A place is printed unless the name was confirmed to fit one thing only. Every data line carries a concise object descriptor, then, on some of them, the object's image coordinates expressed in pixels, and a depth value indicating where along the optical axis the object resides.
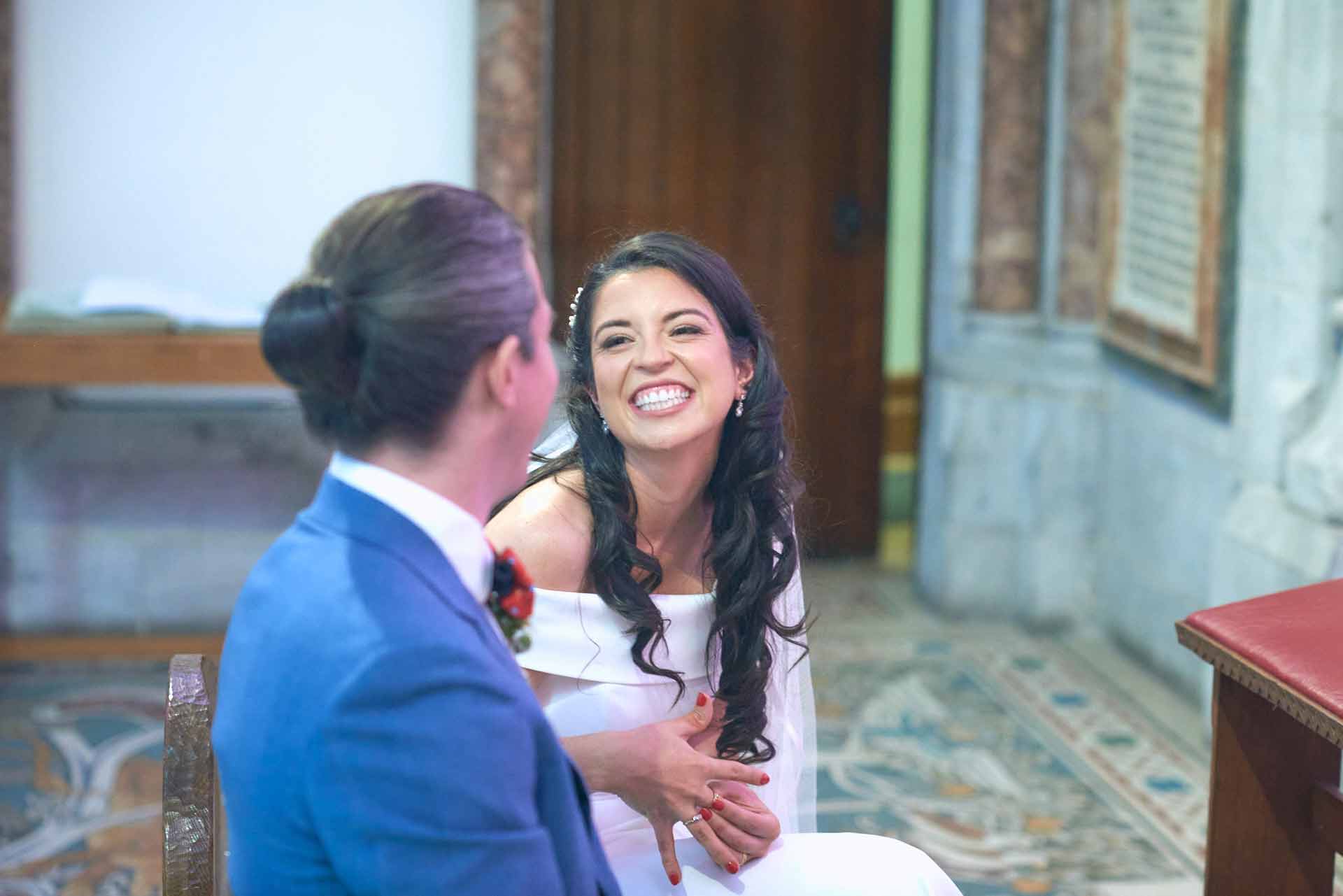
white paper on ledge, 5.23
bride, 2.63
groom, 1.48
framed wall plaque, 5.12
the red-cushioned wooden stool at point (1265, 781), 2.55
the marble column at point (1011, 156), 6.07
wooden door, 6.47
